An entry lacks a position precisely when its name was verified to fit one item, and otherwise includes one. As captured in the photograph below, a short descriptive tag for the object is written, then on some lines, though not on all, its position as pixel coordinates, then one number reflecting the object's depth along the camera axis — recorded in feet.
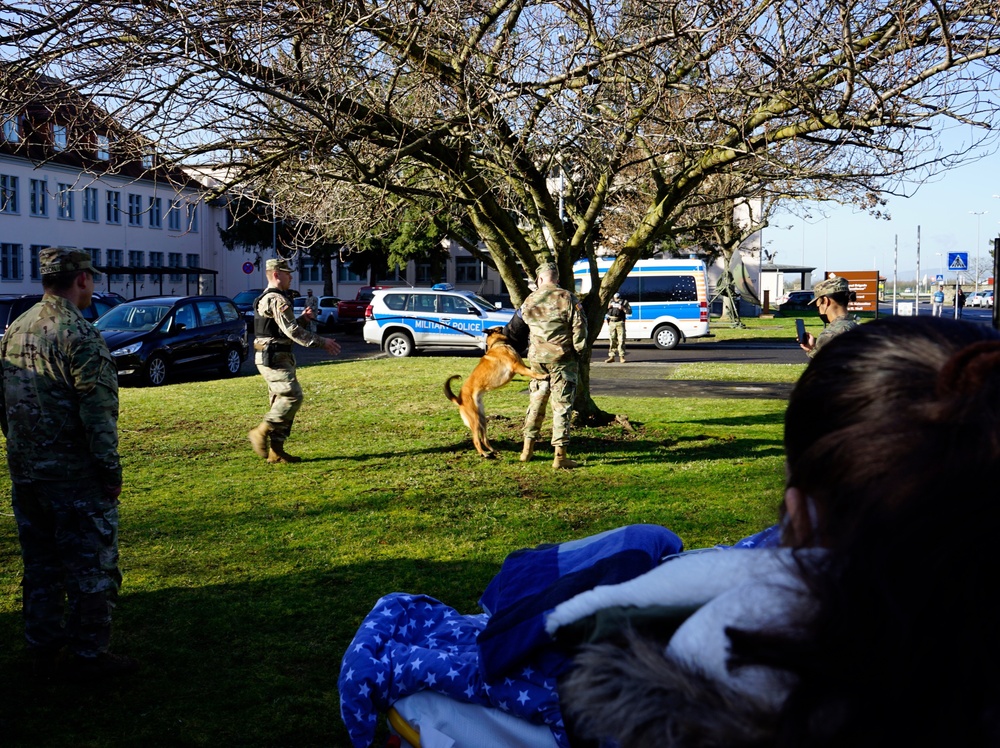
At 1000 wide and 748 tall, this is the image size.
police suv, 90.43
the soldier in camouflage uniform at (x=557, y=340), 33.58
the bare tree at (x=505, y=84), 22.22
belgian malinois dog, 35.19
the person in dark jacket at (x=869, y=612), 3.42
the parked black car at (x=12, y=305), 62.44
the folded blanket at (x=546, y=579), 6.21
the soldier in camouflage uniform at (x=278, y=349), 32.99
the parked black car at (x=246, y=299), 145.68
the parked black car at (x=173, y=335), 62.85
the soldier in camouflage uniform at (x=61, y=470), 15.64
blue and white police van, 102.22
